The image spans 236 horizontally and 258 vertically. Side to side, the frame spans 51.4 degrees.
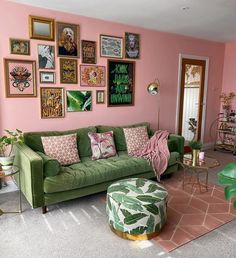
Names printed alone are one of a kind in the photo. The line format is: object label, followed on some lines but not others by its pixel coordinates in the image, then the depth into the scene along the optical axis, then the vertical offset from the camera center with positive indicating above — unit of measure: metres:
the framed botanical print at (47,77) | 3.39 +0.22
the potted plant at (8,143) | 2.76 -0.62
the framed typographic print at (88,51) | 3.67 +0.63
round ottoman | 2.21 -1.06
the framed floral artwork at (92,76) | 3.73 +0.28
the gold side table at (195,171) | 3.11 -1.24
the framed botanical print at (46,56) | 3.34 +0.49
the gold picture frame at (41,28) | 3.21 +0.86
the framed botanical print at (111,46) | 3.84 +0.75
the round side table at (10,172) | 2.59 -0.86
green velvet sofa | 2.60 -0.92
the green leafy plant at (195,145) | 3.25 -0.65
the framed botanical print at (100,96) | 3.93 -0.05
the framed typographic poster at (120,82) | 4.01 +0.19
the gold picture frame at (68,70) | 3.54 +0.33
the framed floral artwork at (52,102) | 3.45 -0.13
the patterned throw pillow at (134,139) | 3.74 -0.68
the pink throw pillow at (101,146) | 3.47 -0.74
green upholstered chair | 1.32 -0.45
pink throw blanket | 3.47 -0.84
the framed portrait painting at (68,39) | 3.44 +0.76
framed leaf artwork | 3.68 -0.10
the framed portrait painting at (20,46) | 3.14 +0.58
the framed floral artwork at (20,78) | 3.16 +0.18
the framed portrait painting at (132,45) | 4.07 +0.82
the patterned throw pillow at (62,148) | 3.14 -0.71
